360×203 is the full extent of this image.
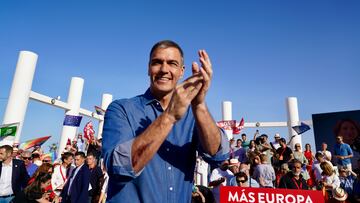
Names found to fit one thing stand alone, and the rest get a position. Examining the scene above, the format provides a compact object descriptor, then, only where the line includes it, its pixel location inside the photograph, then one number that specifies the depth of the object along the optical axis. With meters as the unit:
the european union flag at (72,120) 12.68
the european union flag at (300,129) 14.04
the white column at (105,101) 16.02
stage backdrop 14.91
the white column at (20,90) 11.15
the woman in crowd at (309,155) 10.89
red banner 5.01
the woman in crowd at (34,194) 4.90
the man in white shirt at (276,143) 11.10
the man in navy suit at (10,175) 6.24
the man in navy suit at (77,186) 6.52
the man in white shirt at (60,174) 8.03
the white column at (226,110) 16.53
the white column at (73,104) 13.38
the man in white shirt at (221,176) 7.71
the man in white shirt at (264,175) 7.70
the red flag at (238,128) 15.31
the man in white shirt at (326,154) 10.00
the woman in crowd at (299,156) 9.42
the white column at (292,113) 16.03
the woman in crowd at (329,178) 7.99
